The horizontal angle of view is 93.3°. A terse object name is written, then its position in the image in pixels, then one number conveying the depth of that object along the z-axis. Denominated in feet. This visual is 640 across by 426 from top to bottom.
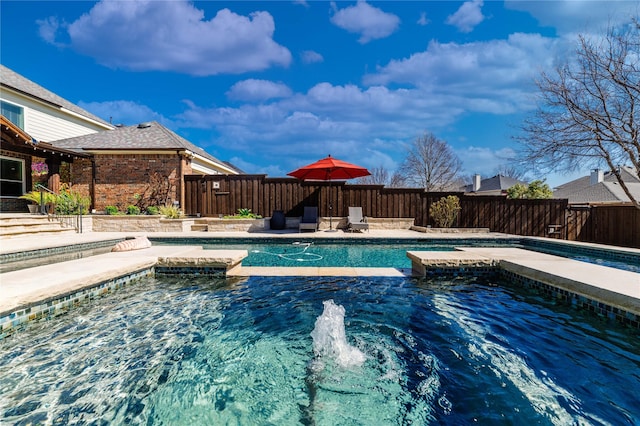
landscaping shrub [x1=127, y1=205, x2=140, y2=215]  39.17
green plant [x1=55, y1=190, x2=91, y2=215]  37.17
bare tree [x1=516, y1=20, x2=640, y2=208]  32.30
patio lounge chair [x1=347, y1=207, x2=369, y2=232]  36.42
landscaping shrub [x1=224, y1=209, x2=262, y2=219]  39.92
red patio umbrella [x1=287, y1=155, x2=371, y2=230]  33.83
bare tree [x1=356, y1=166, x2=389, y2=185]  128.26
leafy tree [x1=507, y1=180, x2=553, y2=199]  58.44
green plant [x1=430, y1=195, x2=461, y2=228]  39.45
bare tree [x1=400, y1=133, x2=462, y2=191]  91.40
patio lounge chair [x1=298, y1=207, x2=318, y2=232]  35.42
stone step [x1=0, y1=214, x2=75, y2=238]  29.10
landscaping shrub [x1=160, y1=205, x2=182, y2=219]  38.50
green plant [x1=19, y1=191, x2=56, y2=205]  37.10
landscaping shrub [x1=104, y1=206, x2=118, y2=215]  39.68
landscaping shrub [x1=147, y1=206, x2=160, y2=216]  39.58
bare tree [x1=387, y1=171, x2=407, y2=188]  105.81
